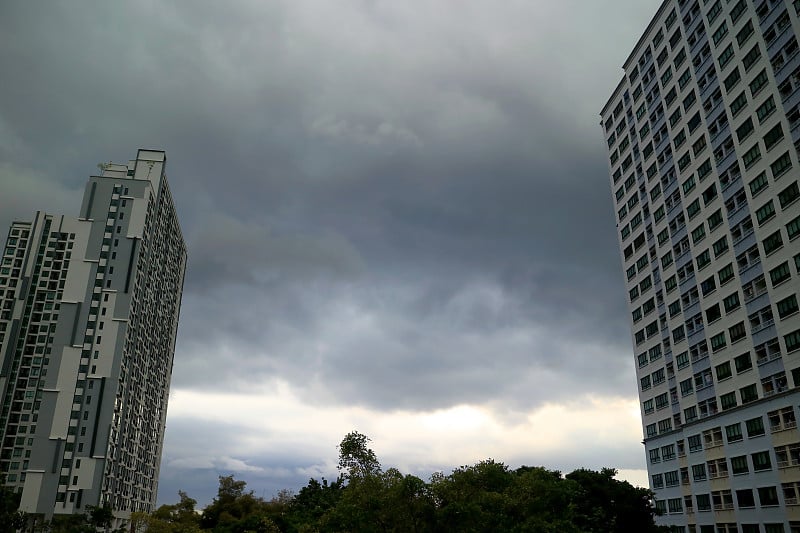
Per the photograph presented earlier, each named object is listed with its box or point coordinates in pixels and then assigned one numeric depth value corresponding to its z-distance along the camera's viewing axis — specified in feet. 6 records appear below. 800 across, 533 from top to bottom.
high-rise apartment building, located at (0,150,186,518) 288.71
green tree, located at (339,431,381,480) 113.80
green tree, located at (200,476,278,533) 248.11
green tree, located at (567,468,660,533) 202.59
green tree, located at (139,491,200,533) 234.58
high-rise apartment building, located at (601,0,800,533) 191.83
